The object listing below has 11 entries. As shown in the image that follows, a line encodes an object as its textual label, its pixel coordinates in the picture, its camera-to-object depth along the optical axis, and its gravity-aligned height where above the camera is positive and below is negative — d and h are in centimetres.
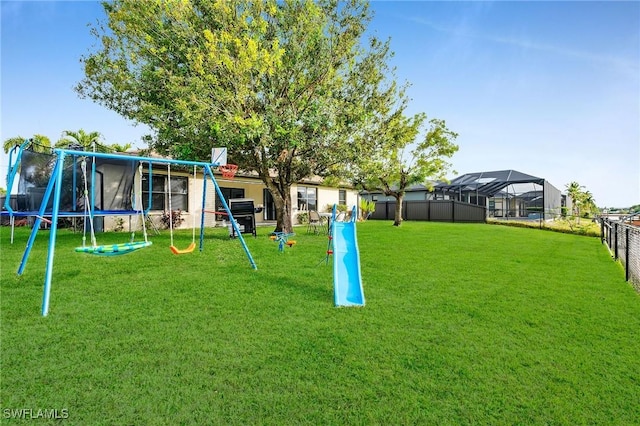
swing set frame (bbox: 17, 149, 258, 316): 421 +11
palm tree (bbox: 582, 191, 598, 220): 3168 +90
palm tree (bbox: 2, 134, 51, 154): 1948 +447
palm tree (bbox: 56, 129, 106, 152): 1886 +462
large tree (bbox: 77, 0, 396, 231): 1024 +476
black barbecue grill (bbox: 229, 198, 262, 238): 1319 +2
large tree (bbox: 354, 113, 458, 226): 1998 +334
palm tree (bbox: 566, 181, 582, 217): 4318 +363
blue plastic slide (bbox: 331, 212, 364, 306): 508 -96
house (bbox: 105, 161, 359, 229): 1541 +113
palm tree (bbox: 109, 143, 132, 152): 1880 +408
